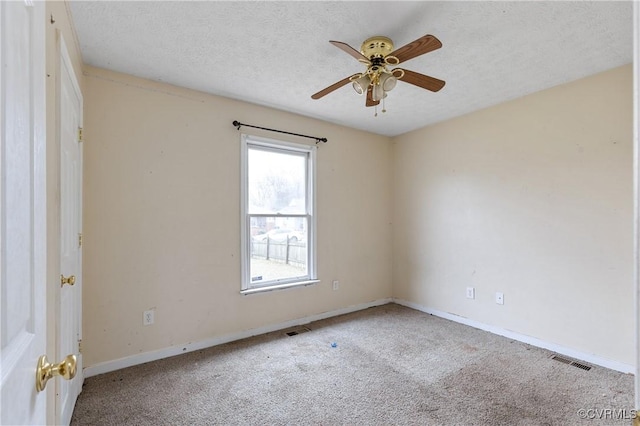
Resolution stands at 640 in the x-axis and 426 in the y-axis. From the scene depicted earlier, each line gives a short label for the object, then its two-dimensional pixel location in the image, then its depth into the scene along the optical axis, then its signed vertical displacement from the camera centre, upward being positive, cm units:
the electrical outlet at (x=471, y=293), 352 -92
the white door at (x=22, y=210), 54 +0
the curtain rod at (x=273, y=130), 314 +90
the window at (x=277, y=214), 329 -3
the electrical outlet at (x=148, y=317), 267 -92
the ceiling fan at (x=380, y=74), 199 +94
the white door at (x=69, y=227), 159 -10
